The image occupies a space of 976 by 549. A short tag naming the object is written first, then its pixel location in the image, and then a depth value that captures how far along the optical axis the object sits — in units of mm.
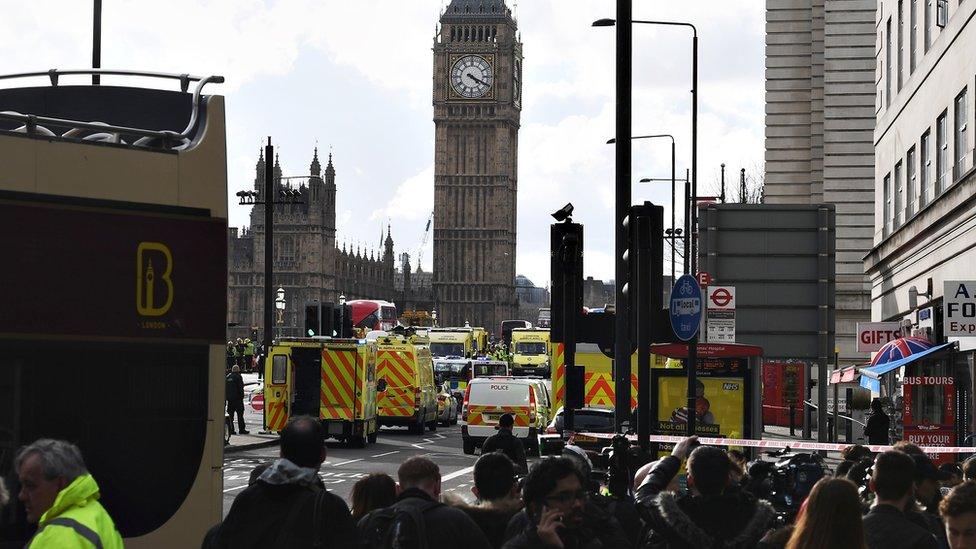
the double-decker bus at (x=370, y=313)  115688
